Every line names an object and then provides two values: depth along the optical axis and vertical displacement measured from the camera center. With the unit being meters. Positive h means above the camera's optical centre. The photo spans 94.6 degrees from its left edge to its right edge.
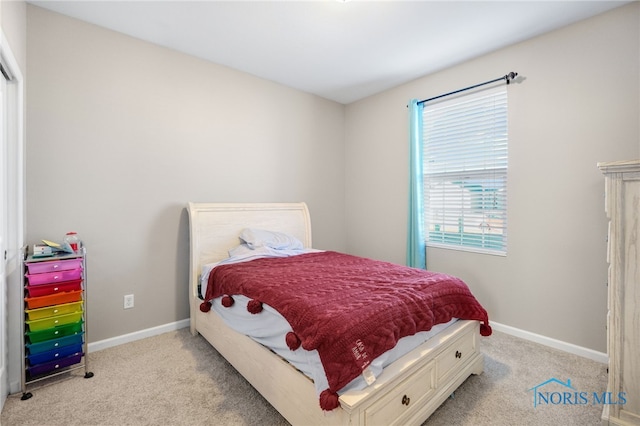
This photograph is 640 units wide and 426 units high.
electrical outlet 2.47 -0.77
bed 1.30 -0.88
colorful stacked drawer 1.77 -0.65
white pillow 2.79 -0.29
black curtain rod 2.54 +1.16
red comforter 1.27 -0.50
